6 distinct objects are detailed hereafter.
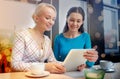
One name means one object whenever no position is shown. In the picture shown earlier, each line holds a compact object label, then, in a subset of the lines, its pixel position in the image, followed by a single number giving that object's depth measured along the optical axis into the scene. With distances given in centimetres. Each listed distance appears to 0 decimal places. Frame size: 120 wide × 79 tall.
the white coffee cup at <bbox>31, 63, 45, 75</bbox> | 102
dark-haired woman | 127
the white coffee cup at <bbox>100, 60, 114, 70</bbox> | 139
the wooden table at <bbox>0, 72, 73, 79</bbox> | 100
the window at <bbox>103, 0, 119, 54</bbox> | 142
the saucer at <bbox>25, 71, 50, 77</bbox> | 100
